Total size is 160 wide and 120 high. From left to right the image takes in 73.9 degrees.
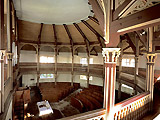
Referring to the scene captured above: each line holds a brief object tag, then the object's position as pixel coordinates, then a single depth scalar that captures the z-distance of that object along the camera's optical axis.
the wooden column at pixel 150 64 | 5.89
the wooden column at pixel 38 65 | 15.80
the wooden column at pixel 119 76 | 11.48
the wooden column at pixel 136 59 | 9.02
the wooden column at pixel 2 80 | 4.57
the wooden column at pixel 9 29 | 6.51
